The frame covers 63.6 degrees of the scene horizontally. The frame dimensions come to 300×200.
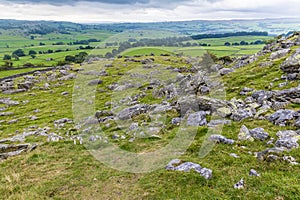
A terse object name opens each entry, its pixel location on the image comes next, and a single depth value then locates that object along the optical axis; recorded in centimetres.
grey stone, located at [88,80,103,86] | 7991
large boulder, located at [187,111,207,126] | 2257
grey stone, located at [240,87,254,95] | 3009
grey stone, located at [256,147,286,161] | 1448
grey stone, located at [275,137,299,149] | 1531
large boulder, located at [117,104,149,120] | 3209
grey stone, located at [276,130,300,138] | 1679
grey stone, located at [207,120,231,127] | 2150
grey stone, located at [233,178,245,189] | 1245
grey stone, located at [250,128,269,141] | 1753
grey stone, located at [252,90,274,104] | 2531
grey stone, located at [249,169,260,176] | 1322
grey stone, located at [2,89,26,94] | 8153
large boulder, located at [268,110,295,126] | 1940
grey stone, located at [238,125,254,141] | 1779
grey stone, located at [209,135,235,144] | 1767
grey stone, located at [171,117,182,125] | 2506
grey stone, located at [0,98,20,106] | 6488
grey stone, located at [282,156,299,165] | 1358
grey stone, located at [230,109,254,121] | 2220
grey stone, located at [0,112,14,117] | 5375
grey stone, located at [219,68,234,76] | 4985
